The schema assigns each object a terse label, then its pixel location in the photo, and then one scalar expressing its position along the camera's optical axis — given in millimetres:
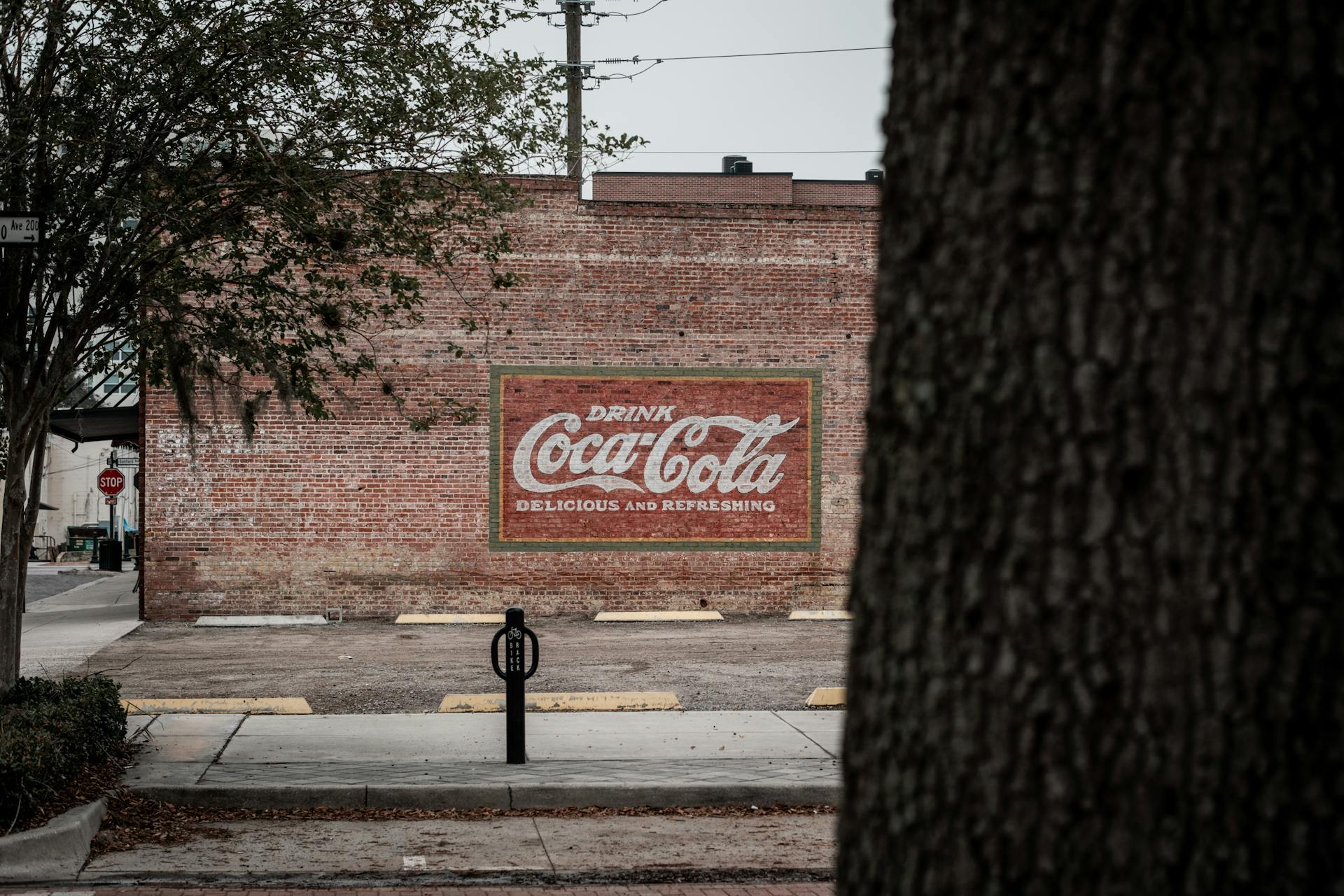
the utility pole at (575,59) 26859
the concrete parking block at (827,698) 13242
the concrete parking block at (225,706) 12703
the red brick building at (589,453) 21344
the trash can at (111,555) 38500
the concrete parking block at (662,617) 21391
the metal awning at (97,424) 22094
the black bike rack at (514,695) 9781
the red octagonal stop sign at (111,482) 37906
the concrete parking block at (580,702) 13008
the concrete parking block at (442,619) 20797
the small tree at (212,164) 9781
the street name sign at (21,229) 8375
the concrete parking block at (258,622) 20703
